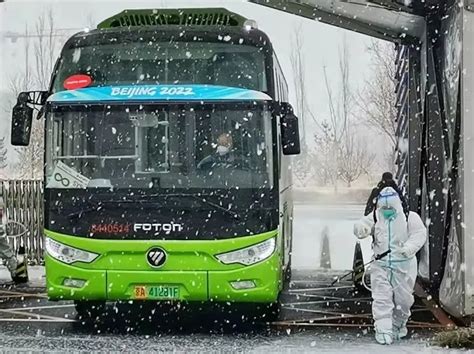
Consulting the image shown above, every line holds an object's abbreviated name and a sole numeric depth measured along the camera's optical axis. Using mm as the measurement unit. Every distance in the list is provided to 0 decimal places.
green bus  8711
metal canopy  12305
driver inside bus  8859
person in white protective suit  8820
